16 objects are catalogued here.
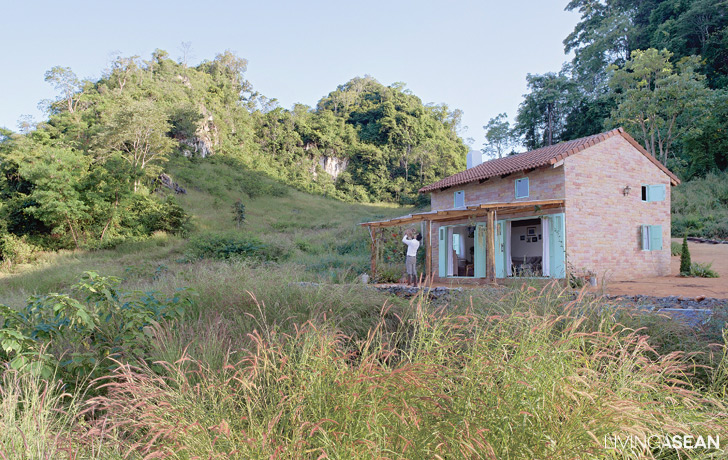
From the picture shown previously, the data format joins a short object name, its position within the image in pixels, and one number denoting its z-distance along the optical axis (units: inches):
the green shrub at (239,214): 1253.7
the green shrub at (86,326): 140.2
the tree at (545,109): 1577.3
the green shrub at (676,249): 727.7
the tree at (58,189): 886.4
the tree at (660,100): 1051.9
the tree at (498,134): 2016.5
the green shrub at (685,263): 556.1
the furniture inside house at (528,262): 564.7
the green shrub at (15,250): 874.8
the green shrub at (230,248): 776.9
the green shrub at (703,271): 534.9
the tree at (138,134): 1157.1
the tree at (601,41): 1665.8
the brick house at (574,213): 517.3
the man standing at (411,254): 466.9
